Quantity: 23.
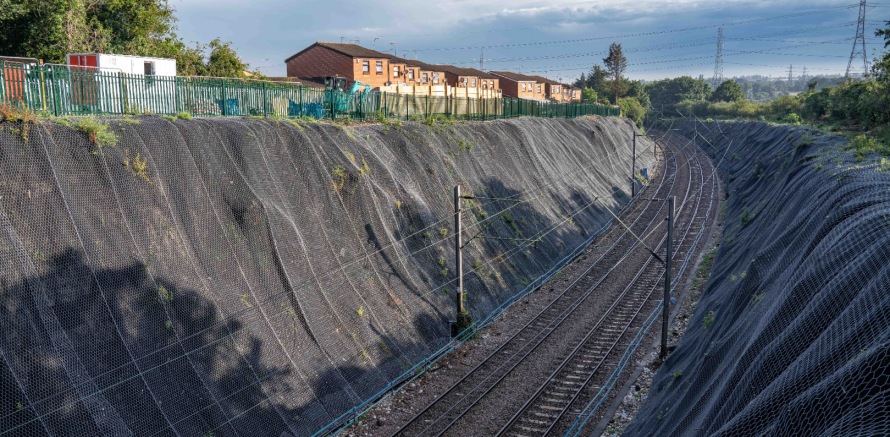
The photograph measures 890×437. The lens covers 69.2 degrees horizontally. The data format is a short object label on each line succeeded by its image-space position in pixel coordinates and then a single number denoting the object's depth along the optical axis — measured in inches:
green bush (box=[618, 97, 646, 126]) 4045.3
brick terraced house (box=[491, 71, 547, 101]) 3602.4
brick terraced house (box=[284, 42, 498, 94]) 2364.7
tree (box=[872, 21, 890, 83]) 1267.2
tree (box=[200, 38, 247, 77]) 1729.8
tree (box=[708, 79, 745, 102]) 5369.1
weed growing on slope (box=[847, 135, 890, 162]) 898.7
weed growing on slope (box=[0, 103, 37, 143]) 545.6
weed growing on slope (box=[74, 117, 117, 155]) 592.7
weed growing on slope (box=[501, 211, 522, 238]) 1150.3
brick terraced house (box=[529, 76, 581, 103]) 4000.5
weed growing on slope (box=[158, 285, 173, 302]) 556.4
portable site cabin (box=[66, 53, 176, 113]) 718.5
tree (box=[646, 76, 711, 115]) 6058.1
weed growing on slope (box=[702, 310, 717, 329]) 674.6
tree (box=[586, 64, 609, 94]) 5103.3
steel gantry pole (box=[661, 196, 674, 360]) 759.1
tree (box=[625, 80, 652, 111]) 5177.2
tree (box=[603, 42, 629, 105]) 4933.6
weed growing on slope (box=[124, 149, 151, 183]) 612.1
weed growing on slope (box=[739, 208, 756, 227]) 1059.9
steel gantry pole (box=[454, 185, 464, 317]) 784.9
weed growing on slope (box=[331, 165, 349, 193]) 840.4
